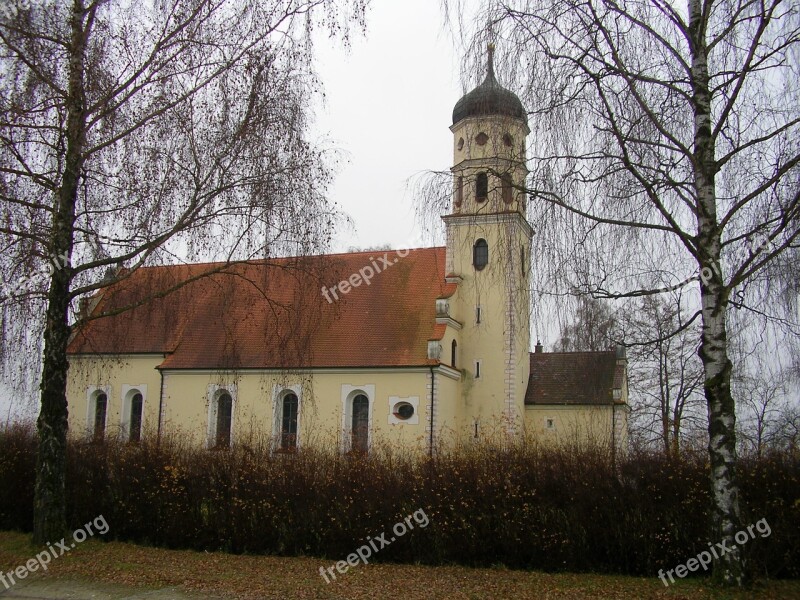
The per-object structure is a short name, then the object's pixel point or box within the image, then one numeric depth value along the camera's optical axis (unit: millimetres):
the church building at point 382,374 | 26922
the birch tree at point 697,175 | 8398
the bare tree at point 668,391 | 31422
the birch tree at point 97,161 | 11445
